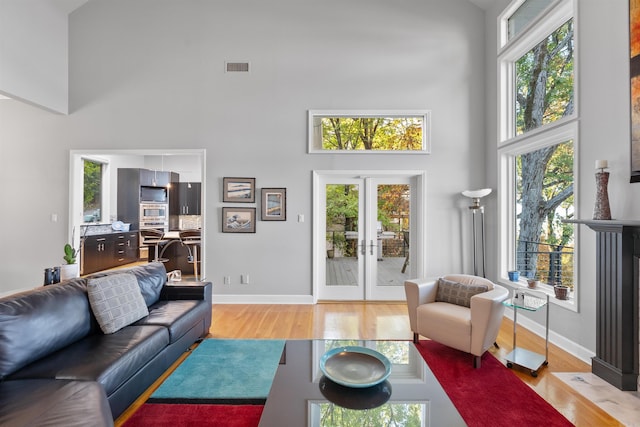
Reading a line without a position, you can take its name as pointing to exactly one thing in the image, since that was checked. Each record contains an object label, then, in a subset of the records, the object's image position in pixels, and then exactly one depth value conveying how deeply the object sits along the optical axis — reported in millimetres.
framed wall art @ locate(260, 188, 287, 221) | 4715
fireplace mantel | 2348
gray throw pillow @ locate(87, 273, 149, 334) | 2309
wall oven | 8312
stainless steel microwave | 8250
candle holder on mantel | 2551
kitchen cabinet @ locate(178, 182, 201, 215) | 8797
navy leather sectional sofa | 1390
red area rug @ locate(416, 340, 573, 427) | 2014
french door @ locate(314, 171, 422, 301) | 4816
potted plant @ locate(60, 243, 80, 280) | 2880
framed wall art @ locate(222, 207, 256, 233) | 4723
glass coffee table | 1512
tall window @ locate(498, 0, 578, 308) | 3301
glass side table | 2627
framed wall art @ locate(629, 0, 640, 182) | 2403
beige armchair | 2621
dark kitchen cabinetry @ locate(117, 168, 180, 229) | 7969
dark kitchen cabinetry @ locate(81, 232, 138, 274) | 6340
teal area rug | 2209
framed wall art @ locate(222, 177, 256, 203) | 4719
